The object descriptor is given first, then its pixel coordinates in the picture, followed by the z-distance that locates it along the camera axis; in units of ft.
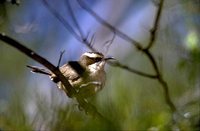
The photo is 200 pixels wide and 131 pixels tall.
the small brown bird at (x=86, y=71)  17.54
